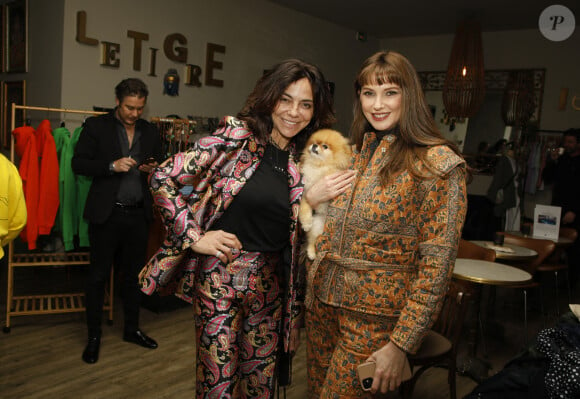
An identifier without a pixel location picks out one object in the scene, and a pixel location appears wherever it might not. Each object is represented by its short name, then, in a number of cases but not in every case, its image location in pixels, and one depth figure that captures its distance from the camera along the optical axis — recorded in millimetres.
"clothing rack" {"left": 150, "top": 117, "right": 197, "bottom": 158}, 4102
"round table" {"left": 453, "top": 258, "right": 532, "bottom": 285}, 3150
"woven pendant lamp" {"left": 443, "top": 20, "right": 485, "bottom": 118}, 5402
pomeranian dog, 1754
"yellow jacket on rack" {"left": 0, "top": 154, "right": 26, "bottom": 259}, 2002
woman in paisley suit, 1666
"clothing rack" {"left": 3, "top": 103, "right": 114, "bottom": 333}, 3570
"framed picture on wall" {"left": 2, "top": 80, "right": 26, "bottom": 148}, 5395
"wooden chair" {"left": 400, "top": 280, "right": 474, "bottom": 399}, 2473
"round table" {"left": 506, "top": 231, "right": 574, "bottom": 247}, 4981
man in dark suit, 3254
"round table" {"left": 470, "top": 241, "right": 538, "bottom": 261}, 4098
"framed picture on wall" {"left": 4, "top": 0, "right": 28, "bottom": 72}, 5234
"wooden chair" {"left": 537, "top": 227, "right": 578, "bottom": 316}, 5005
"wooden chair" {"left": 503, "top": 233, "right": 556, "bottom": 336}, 4496
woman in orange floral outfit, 1385
